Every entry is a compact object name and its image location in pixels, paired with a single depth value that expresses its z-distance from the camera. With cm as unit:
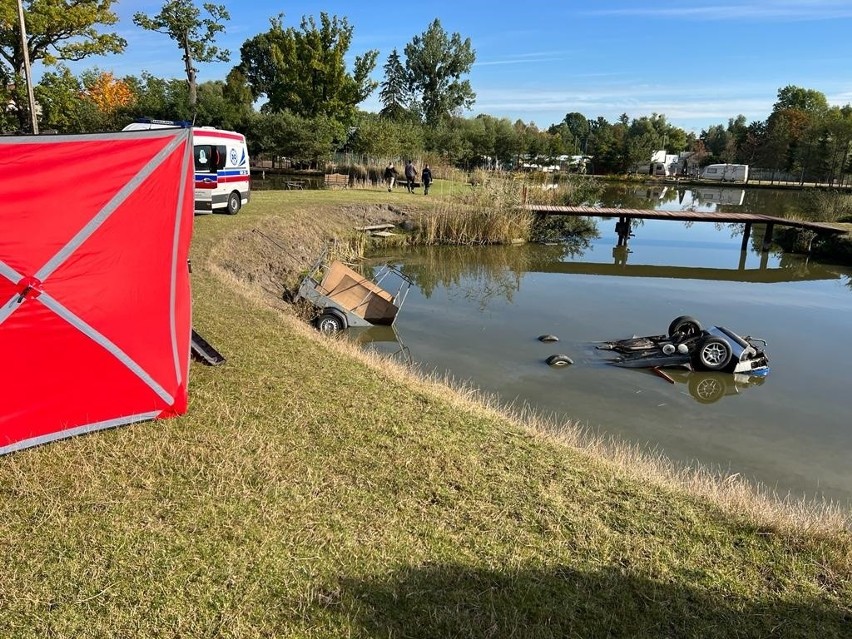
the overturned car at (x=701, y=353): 981
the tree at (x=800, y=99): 8872
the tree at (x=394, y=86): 6981
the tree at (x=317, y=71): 4450
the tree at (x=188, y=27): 3919
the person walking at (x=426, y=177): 2758
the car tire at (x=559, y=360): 1006
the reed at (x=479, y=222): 2236
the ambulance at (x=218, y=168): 1647
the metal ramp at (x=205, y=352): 629
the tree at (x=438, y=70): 6819
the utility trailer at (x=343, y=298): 1138
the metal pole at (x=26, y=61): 2091
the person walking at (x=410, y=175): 2830
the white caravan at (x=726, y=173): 7206
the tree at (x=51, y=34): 2539
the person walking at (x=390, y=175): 2829
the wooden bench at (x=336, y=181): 2958
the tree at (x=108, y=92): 4356
